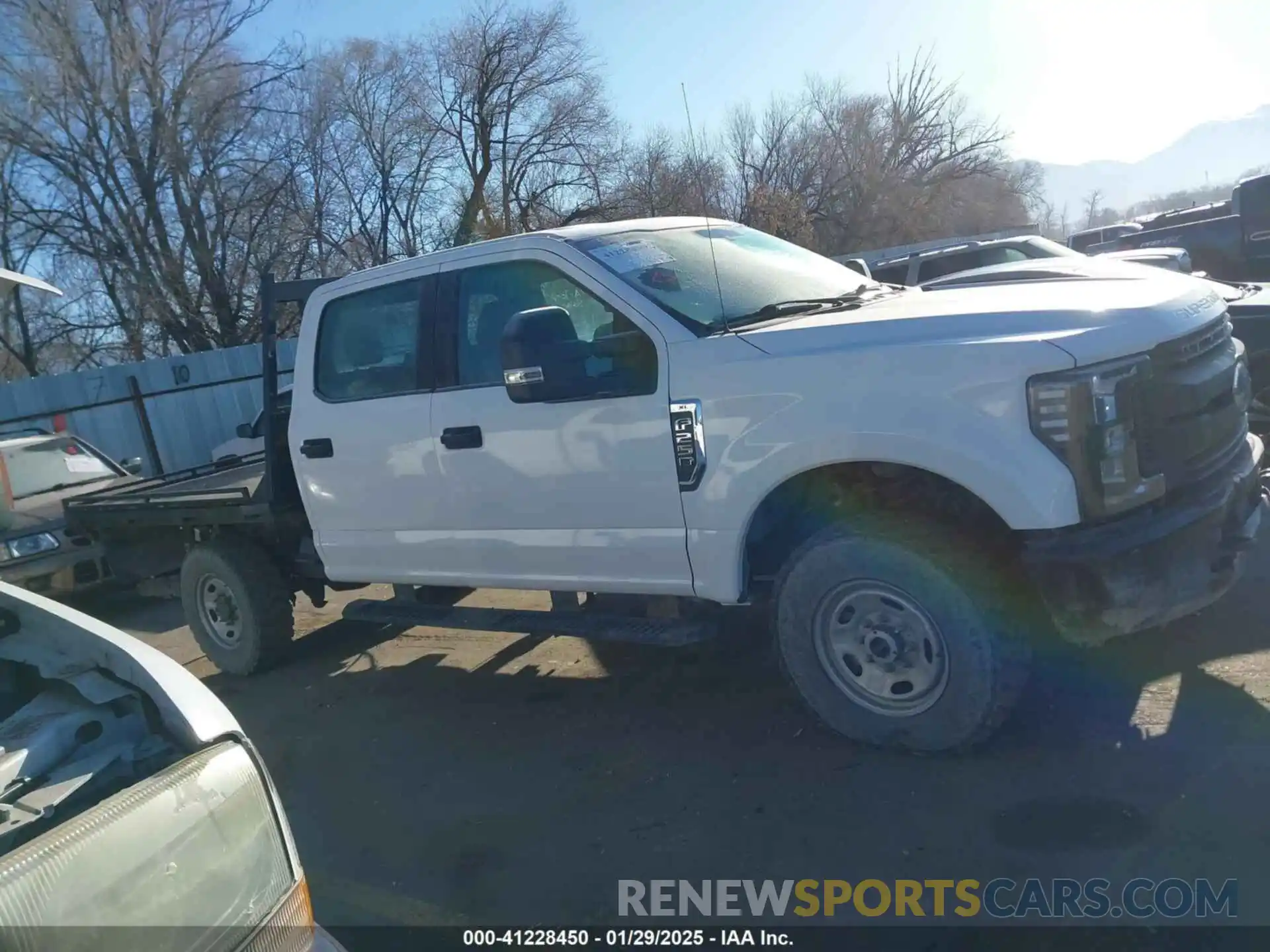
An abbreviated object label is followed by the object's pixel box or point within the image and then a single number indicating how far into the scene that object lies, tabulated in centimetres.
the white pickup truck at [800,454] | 344
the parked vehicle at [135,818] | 182
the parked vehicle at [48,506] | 848
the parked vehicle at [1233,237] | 1212
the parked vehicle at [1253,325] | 727
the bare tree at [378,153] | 2656
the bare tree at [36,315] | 2175
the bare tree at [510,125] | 2720
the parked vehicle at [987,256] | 1187
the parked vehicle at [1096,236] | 1928
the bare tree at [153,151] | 2092
